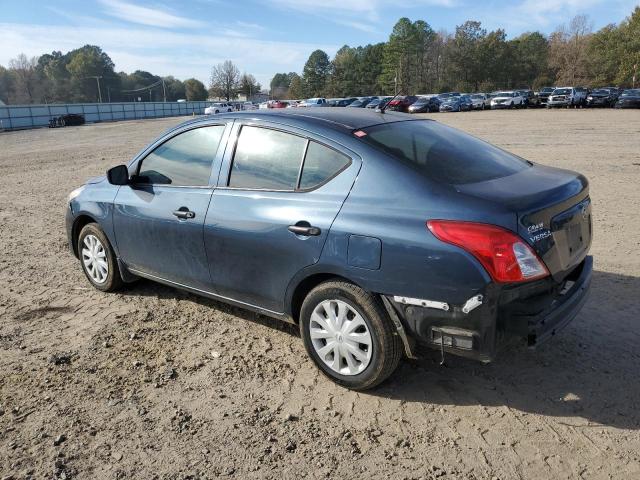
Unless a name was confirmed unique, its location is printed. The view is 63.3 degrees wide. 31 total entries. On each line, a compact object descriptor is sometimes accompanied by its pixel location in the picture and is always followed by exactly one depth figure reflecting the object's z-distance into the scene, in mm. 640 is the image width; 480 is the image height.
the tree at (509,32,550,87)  93669
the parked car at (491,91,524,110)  49812
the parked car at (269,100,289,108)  55500
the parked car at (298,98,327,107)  52375
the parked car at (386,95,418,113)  41500
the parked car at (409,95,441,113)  47000
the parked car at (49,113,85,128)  51594
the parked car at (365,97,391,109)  46578
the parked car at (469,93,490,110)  51906
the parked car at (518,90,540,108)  49625
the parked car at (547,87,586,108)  44875
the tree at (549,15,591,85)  78125
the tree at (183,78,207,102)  129375
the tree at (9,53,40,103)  112375
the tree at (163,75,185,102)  136125
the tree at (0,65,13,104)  113688
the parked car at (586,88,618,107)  44409
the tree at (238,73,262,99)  115062
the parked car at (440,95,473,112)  48844
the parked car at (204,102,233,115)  55288
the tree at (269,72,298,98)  169750
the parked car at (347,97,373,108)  48734
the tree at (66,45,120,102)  123438
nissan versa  2785
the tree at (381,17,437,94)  106000
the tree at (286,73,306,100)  126725
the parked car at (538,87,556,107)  48281
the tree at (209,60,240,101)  114625
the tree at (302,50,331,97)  126875
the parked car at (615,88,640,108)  39375
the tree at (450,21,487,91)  93875
